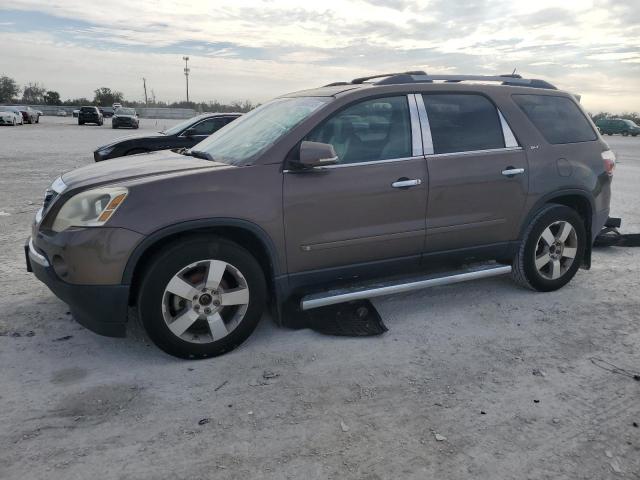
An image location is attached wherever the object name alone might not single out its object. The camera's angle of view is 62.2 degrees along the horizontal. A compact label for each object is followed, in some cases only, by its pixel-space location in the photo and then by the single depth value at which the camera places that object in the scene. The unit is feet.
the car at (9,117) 123.65
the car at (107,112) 221.13
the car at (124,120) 122.31
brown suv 10.84
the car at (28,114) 139.64
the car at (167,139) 33.09
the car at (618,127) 129.08
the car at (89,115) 141.59
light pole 258.28
